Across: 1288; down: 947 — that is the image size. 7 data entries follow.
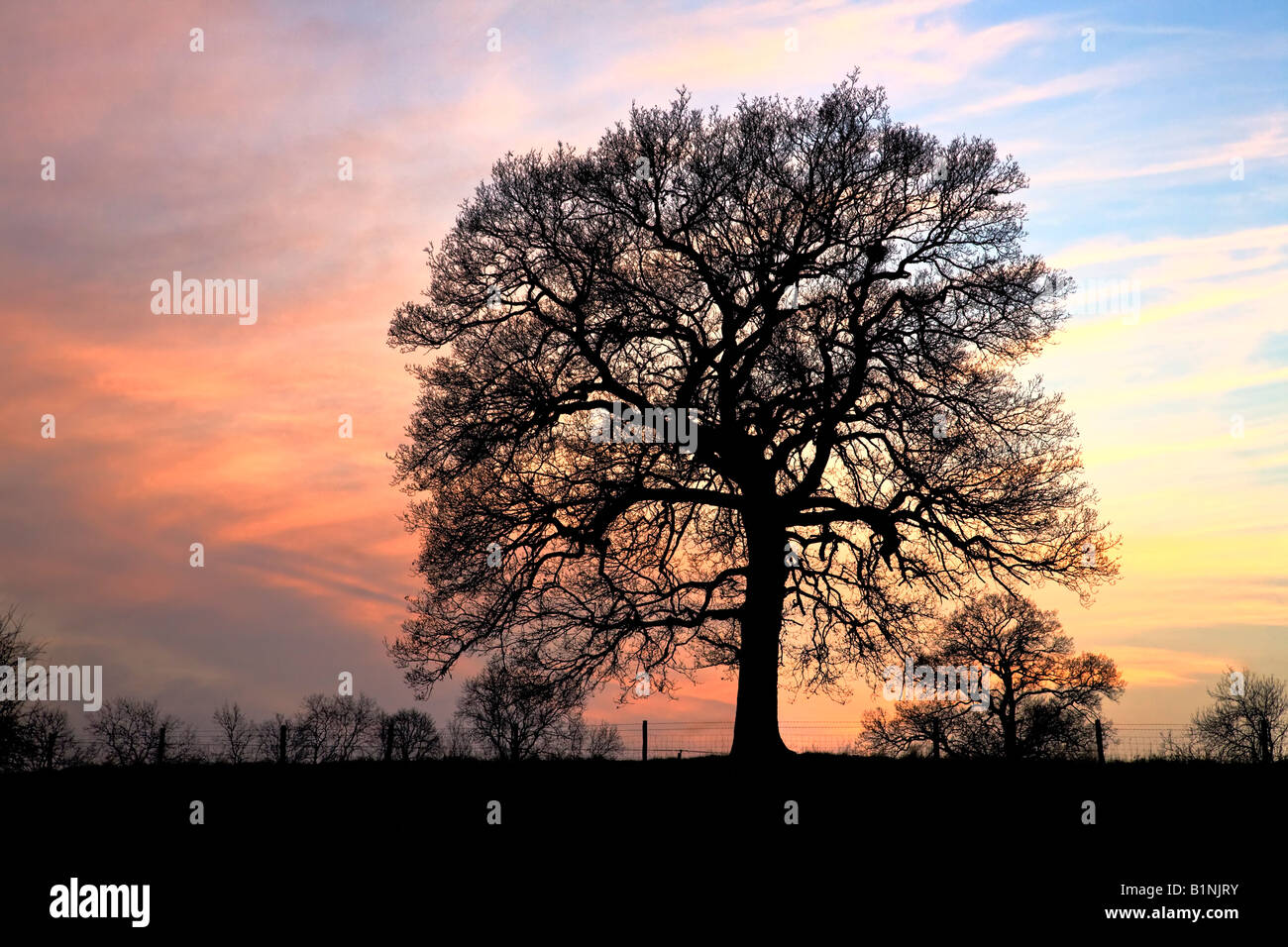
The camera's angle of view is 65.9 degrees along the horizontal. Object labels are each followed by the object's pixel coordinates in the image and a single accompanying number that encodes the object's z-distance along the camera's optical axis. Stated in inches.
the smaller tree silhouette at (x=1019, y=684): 1865.2
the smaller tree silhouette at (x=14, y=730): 1077.1
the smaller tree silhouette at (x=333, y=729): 2105.1
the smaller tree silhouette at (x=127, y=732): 1738.4
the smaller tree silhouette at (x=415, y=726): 2271.2
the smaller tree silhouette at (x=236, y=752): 971.9
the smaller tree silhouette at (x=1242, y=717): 1991.9
